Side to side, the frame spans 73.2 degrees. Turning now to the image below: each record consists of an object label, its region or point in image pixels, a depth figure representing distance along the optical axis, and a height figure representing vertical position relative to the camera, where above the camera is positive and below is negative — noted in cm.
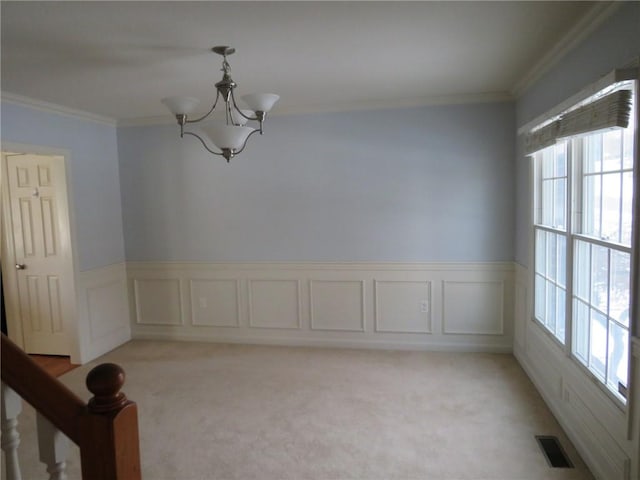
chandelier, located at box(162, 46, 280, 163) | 256 +60
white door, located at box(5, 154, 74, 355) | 422 -37
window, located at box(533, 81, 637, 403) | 211 -25
